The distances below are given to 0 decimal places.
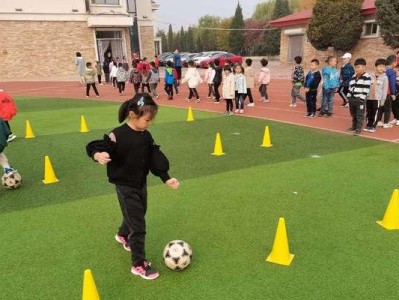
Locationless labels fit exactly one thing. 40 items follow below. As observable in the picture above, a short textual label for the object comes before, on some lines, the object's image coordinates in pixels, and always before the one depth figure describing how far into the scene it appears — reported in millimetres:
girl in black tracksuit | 3189
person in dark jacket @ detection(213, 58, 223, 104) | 14492
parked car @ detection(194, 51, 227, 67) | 38569
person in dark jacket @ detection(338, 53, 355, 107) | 11516
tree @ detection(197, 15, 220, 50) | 78250
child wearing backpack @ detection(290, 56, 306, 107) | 11977
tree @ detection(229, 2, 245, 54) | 63906
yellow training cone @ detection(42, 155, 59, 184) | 6112
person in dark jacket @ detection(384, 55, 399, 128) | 8984
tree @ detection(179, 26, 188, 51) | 90375
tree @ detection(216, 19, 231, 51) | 69375
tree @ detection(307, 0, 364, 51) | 26484
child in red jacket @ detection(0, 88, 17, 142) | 7978
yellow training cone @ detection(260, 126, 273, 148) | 8156
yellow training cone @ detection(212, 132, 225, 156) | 7609
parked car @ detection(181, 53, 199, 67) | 42375
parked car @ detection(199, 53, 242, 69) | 35484
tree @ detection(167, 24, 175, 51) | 98500
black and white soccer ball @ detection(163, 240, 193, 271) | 3586
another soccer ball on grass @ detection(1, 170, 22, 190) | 5762
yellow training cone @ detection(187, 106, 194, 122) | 11327
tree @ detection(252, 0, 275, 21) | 81106
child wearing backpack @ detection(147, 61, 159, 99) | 15945
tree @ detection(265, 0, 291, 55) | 54938
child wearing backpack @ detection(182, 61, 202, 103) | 14908
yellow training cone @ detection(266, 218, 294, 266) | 3715
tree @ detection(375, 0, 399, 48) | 22844
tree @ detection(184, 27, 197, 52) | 88294
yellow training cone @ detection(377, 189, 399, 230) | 4332
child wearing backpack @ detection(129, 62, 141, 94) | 16359
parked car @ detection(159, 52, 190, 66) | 41756
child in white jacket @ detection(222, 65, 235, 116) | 11623
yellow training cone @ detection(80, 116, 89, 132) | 10180
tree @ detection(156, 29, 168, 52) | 100238
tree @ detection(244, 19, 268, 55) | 58531
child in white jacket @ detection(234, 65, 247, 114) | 11820
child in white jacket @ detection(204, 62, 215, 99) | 14930
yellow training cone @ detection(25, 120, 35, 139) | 9508
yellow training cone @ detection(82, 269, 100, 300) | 2838
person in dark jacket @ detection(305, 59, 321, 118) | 10622
